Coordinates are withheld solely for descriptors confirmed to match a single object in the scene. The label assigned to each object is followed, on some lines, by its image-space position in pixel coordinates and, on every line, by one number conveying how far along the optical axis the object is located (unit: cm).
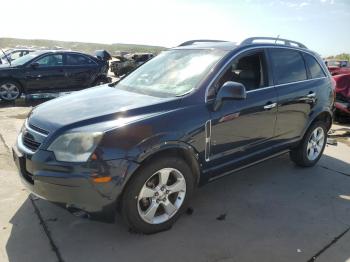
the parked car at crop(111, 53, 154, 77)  1955
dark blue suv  305
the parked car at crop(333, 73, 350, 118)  898
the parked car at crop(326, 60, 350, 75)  1163
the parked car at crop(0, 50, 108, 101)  1070
